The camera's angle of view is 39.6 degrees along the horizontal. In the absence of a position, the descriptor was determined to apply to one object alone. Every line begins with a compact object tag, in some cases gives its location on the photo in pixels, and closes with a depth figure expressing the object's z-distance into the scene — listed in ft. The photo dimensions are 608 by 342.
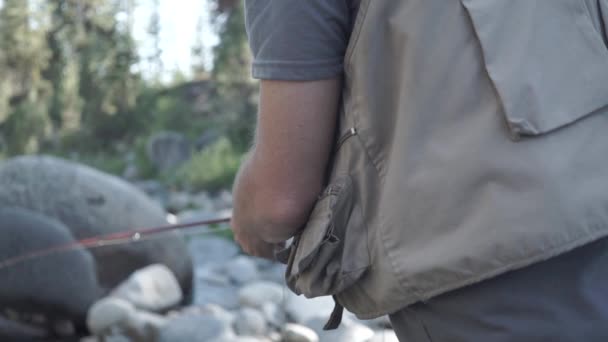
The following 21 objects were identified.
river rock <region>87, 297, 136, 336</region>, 17.56
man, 3.50
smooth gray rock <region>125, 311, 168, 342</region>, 16.69
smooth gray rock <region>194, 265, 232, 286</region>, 25.81
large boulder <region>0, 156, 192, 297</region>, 20.16
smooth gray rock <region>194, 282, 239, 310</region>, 22.85
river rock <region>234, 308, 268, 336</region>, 16.35
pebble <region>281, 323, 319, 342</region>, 8.05
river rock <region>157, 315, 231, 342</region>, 15.80
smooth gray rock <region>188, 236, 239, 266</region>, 30.09
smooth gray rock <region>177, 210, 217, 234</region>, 32.29
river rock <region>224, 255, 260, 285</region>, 26.32
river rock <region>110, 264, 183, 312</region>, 19.42
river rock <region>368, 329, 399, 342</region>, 7.16
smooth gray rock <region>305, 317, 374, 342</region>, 6.97
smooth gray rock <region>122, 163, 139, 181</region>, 60.49
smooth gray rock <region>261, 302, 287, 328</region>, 16.20
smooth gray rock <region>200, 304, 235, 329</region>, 16.50
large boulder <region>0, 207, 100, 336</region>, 18.40
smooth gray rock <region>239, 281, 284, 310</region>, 20.43
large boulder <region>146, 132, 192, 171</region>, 59.72
